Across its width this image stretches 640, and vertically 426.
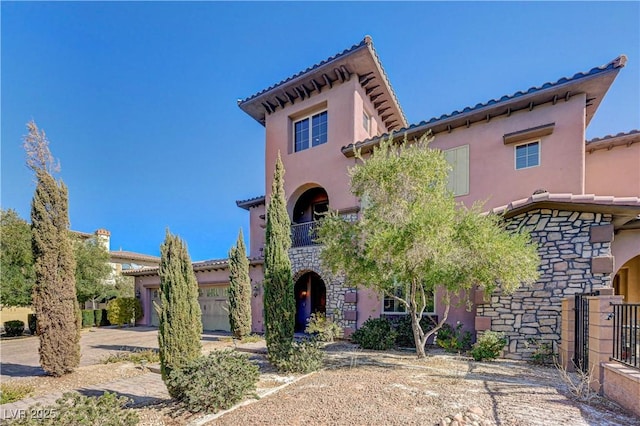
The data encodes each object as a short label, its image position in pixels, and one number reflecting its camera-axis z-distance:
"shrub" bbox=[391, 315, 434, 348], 9.67
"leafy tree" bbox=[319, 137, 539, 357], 6.36
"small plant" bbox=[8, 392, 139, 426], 3.56
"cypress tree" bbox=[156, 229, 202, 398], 5.59
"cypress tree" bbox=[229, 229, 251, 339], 12.80
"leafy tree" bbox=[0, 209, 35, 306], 15.73
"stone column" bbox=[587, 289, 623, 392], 5.28
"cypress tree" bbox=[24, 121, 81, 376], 7.95
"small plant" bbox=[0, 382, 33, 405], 6.24
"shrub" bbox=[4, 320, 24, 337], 17.61
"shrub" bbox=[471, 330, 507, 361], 7.90
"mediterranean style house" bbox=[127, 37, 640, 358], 7.85
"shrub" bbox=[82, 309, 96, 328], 20.12
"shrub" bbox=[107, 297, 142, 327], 19.23
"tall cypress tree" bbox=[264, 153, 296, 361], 7.30
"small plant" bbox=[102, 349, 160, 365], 9.23
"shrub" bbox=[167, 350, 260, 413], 4.91
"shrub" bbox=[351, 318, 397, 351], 9.47
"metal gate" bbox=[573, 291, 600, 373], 6.16
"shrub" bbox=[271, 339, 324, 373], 6.91
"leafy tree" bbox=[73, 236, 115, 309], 18.78
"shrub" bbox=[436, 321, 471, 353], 8.90
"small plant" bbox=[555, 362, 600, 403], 4.99
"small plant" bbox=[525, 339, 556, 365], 7.57
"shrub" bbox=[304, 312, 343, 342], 11.00
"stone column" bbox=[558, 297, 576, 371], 6.91
